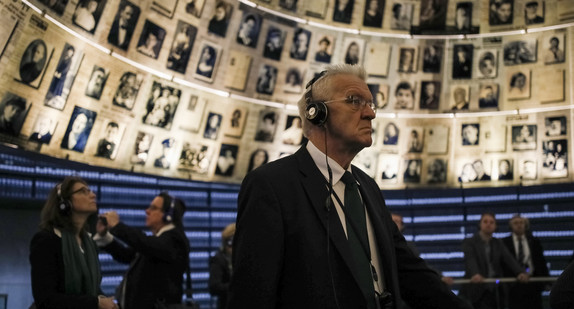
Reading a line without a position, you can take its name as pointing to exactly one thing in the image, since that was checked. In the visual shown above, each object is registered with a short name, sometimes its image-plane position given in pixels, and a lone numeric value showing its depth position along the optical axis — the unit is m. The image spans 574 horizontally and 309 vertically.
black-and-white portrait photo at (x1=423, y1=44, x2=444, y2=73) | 10.55
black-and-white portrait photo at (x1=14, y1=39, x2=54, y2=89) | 7.02
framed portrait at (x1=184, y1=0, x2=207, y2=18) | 9.13
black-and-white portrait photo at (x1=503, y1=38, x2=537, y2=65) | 10.22
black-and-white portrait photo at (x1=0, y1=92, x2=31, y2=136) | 6.89
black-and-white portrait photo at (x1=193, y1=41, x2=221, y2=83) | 9.41
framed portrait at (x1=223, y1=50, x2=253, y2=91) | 9.72
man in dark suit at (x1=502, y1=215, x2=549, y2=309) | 8.00
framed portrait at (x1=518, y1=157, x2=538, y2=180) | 10.04
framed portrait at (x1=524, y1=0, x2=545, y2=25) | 10.20
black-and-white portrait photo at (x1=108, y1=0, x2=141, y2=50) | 8.19
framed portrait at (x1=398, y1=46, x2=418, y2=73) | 10.57
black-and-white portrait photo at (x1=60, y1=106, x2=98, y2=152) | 7.84
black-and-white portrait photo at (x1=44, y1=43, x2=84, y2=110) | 7.50
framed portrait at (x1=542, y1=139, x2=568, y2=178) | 9.93
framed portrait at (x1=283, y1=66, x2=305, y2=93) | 10.22
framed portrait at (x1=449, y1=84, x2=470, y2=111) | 10.43
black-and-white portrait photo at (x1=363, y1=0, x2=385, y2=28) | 10.55
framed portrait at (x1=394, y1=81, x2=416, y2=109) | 10.54
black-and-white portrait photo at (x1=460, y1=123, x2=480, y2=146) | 10.39
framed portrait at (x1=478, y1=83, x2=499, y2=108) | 10.34
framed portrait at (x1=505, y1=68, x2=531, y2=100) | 10.20
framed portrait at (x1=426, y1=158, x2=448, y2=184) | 10.42
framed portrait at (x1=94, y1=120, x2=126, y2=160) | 8.30
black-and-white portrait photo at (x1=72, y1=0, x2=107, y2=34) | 7.66
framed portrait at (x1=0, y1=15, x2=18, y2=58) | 6.70
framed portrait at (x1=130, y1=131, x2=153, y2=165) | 8.75
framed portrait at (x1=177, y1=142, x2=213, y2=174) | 9.35
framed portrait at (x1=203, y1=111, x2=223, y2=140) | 9.59
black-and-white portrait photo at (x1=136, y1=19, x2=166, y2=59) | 8.60
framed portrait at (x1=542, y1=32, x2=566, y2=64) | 10.06
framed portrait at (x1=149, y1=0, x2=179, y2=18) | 8.70
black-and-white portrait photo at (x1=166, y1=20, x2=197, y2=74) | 9.04
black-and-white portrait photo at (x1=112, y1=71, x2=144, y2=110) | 8.45
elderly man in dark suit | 2.46
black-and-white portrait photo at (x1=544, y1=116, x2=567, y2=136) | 10.01
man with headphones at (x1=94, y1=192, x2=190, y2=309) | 5.27
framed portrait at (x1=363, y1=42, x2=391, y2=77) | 10.55
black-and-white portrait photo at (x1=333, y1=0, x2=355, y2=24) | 10.45
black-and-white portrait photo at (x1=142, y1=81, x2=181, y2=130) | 8.89
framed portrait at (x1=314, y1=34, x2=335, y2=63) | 10.35
